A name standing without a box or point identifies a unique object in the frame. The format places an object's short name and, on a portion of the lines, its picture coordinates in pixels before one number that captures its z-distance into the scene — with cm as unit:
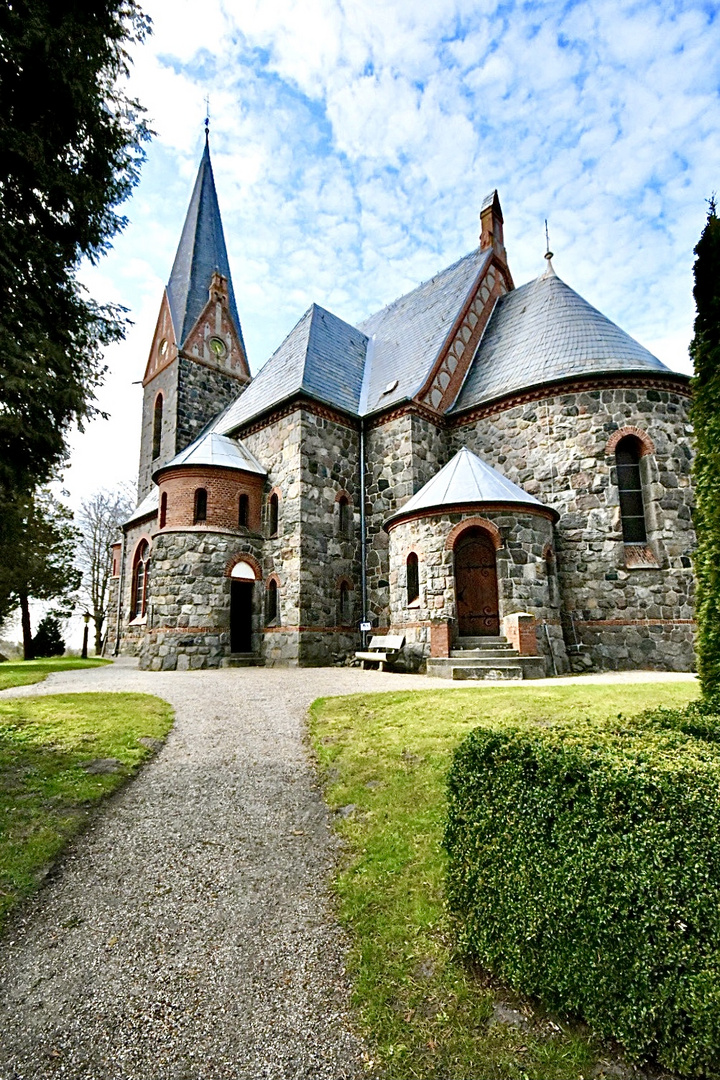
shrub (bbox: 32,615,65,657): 2623
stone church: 1353
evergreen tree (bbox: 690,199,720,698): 504
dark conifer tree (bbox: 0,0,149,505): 579
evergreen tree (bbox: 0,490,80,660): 2225
